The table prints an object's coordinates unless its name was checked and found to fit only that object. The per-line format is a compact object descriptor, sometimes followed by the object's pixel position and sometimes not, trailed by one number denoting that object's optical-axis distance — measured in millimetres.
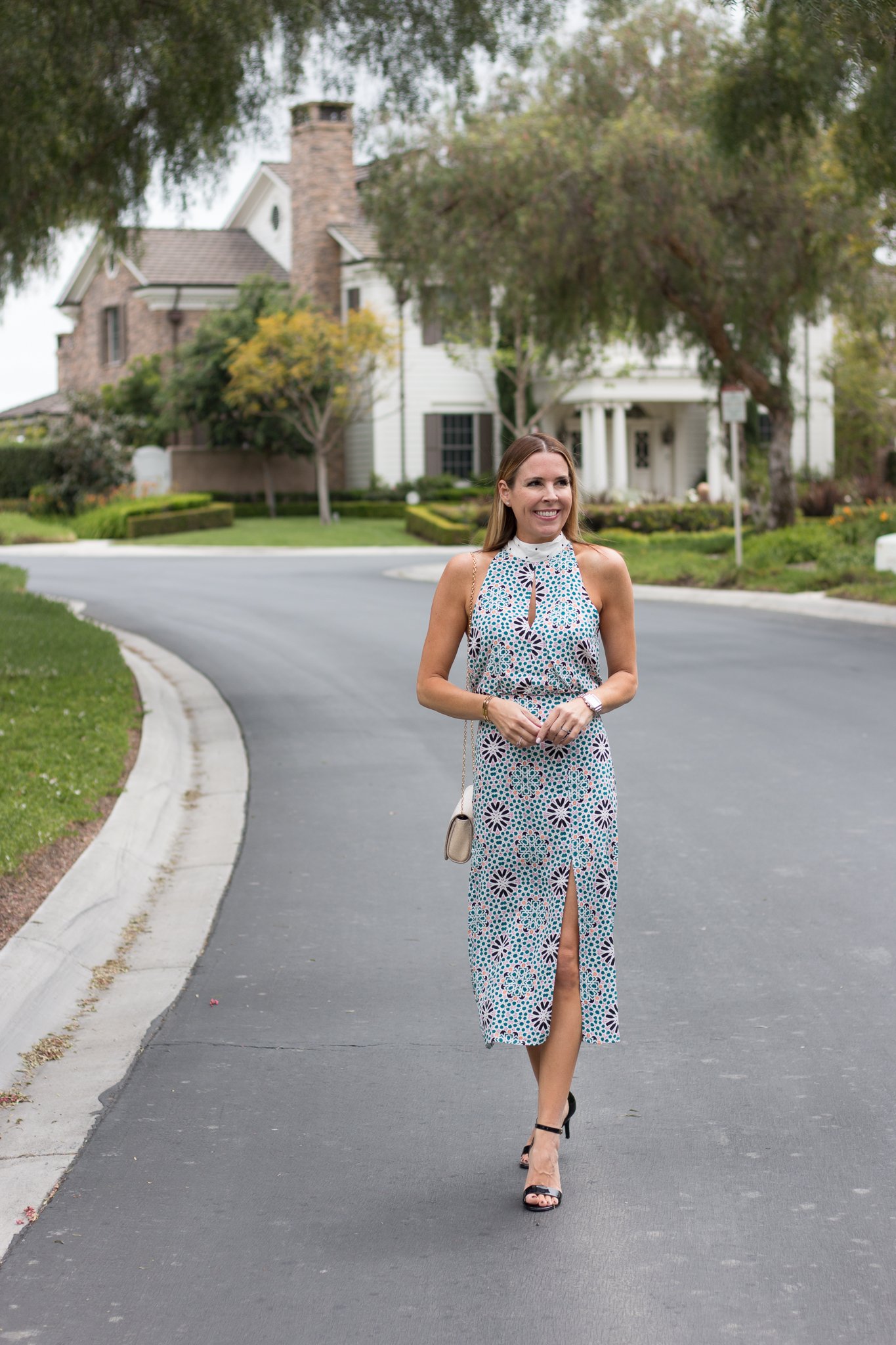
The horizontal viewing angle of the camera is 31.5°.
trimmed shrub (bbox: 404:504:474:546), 38906
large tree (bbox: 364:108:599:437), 25484
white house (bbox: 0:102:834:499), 45469
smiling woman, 4184
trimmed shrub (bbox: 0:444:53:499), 47312
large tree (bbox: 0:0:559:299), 13078
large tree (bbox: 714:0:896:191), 15703
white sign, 23312
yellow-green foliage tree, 42281
